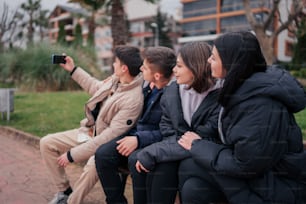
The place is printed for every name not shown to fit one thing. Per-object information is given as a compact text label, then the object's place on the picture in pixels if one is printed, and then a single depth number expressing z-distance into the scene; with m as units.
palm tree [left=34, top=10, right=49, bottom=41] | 49.78
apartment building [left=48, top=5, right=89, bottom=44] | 57.97
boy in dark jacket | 2.48
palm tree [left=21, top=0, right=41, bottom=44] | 48.30
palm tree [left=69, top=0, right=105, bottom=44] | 14.16
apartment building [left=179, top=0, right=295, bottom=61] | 39.59
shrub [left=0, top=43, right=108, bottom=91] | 13.37
